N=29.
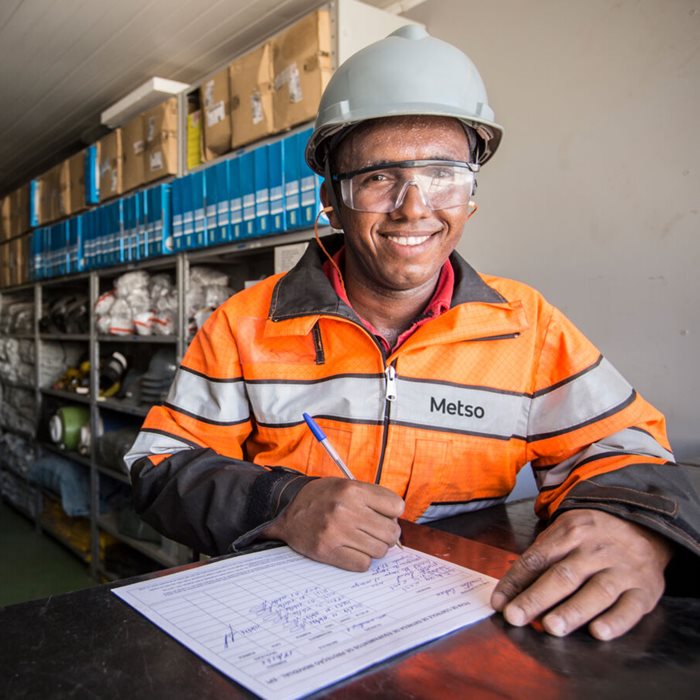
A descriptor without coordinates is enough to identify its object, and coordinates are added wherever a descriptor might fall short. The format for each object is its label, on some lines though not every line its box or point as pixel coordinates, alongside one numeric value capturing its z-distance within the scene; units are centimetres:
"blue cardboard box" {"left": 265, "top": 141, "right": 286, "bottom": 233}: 238
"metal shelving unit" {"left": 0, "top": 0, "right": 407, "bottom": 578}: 229
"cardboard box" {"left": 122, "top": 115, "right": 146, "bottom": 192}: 331
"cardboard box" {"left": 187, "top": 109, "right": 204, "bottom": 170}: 300
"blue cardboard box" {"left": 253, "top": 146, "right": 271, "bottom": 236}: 246
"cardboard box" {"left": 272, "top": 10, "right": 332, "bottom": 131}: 219
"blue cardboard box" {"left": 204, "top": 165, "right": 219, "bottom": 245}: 277
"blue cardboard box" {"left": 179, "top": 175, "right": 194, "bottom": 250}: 294
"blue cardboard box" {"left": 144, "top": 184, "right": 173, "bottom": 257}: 313
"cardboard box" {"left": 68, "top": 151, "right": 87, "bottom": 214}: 400
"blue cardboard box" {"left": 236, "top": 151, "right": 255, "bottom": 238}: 253
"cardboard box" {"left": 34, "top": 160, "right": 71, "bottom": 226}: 423
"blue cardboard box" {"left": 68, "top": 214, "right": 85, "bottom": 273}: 405
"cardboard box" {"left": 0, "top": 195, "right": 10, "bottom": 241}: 535
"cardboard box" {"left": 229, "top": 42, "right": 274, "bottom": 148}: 242
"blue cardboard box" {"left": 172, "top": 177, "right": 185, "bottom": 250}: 301
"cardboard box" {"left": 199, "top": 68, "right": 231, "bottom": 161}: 269
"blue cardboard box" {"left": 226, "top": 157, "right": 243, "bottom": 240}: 261
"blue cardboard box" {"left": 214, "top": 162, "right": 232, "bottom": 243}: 269
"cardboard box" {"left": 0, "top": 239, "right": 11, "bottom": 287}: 541
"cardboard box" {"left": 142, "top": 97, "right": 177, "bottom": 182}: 307
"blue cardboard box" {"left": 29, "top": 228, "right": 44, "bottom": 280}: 468
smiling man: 111
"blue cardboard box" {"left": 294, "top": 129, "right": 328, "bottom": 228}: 223
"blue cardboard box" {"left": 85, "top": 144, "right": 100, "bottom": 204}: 381
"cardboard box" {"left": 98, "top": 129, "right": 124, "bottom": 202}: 353
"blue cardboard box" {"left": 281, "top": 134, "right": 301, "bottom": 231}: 231
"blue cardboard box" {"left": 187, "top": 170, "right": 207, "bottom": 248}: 285
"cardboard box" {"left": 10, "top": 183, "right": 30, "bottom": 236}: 493
